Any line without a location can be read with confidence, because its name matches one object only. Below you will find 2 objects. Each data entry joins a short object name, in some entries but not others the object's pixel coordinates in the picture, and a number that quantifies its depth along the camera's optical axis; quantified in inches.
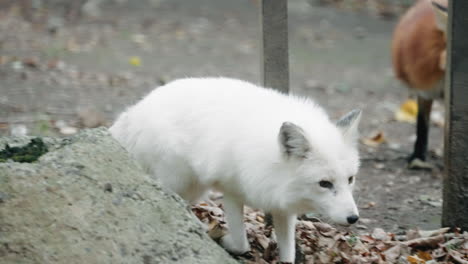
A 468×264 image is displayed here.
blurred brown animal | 557.9
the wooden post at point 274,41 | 342.3
